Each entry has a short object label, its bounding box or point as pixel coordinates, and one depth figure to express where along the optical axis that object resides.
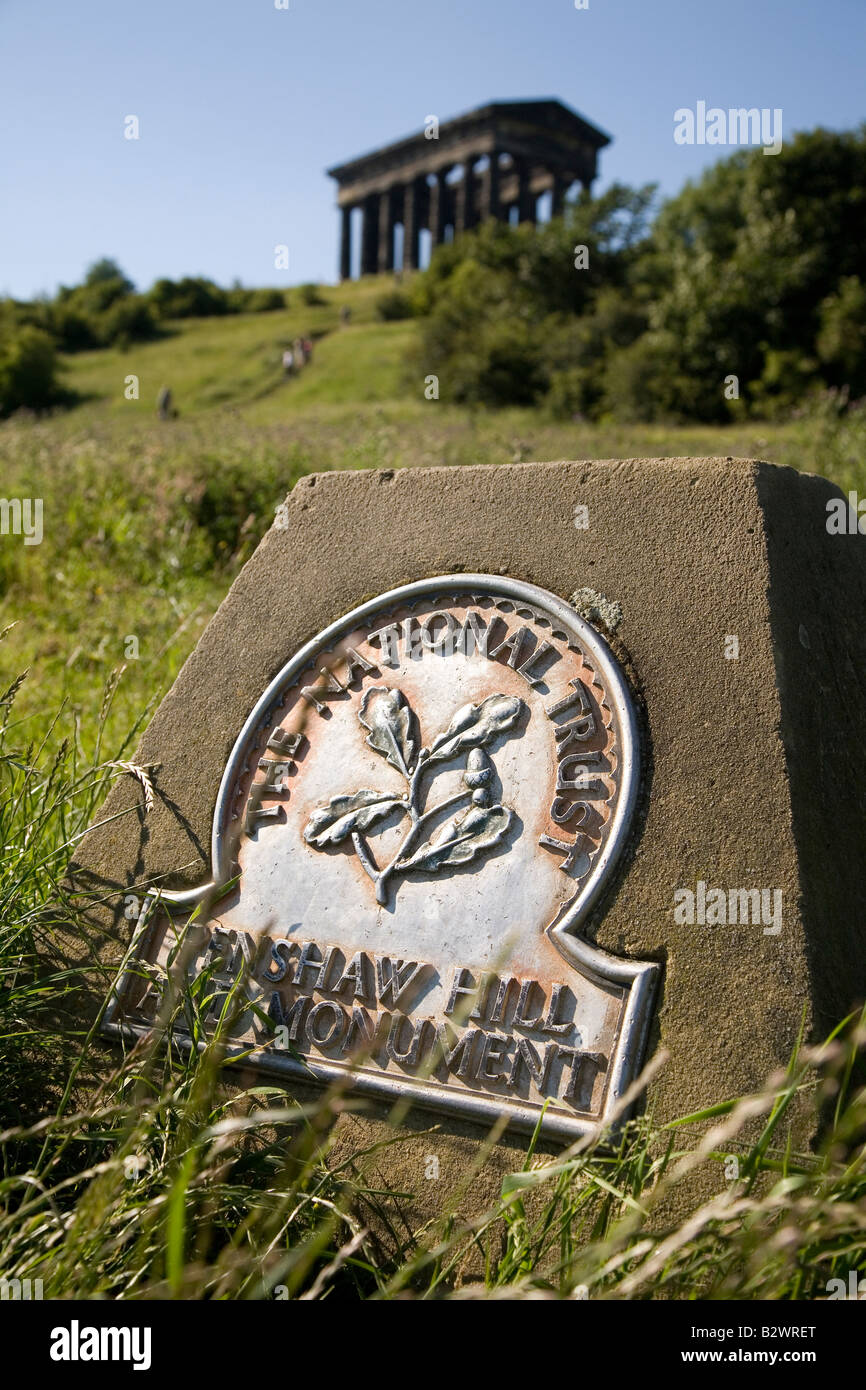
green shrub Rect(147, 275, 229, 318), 53.34
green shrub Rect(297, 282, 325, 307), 53.47
